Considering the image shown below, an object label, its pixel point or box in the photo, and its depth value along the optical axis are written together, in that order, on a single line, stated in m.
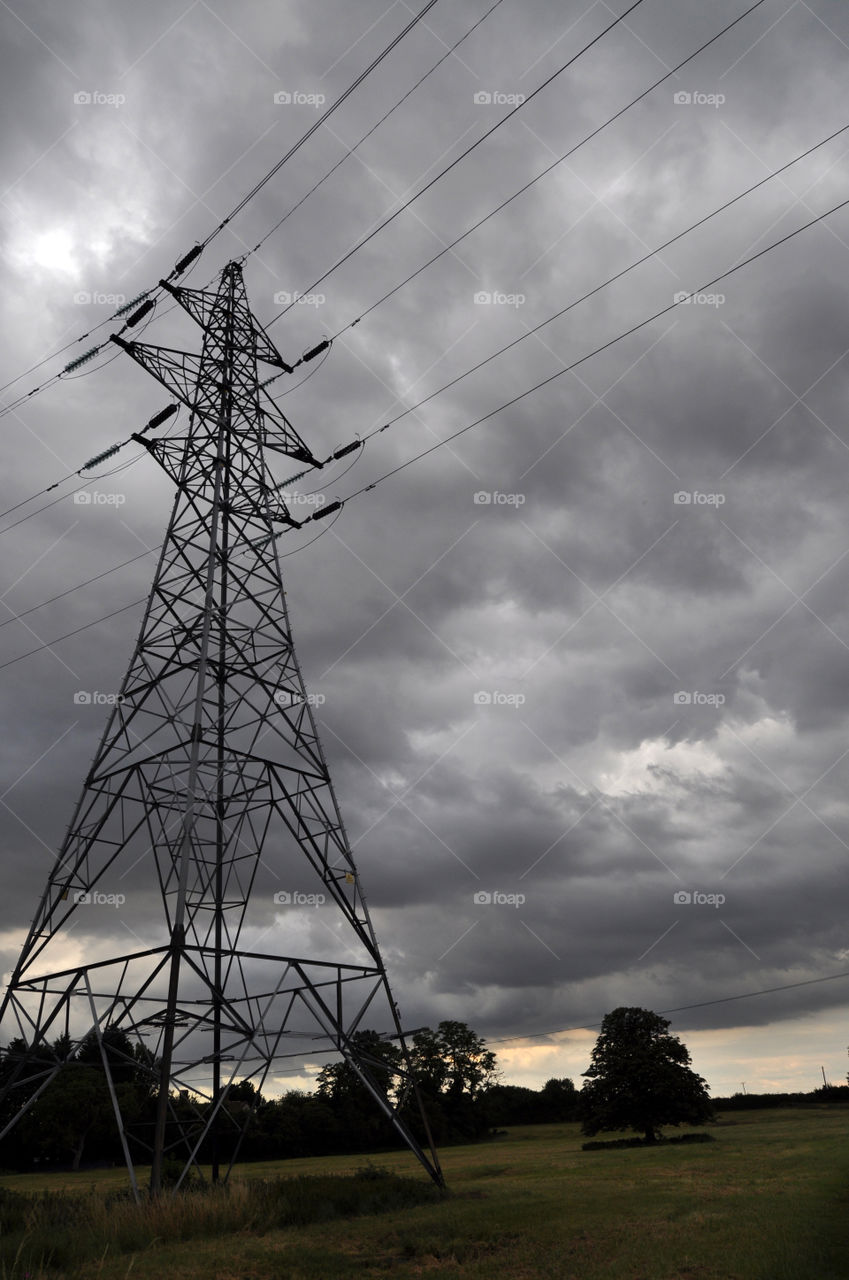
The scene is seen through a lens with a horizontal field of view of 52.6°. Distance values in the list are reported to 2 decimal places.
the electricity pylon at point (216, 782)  18.55
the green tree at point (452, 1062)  98.50
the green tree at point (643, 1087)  64.19
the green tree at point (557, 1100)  114.50
